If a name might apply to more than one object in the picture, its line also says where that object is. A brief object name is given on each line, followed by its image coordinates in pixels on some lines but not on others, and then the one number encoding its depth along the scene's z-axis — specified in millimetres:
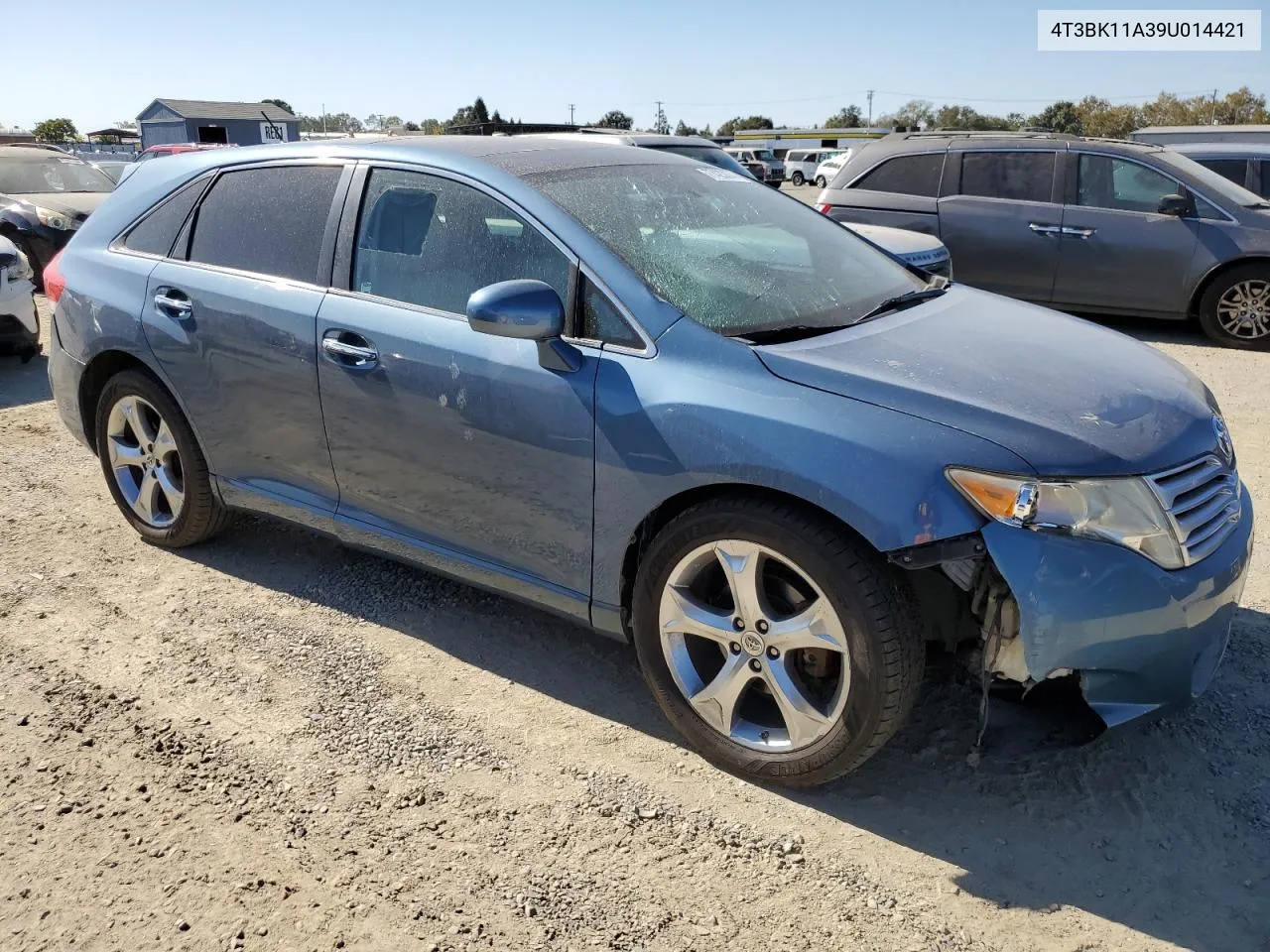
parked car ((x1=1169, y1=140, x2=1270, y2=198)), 9758
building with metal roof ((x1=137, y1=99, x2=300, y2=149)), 56094
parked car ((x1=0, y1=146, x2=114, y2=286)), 10508
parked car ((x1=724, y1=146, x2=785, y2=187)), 35938
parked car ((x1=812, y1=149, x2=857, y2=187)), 33700
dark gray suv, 8125
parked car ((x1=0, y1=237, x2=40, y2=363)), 7391
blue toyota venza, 2406
